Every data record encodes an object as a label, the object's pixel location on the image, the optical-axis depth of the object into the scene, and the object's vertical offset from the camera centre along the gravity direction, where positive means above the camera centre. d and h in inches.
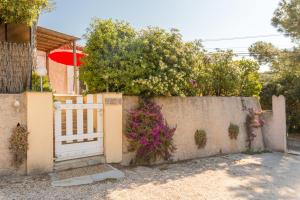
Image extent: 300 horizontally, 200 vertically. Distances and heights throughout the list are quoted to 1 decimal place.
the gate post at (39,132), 234.7 -28.0
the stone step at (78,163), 251.6 -62.4
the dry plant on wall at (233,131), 403.2 -49.4
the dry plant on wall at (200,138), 356.8 -53.0
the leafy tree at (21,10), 271.9 +98.6
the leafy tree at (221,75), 426.0 +39.8
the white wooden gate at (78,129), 255.6 -30.0
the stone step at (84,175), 222.1 -68.2
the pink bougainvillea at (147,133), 292.7 -37.2
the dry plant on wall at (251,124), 434.6 -42.2
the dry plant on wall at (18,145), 227.0 -37.8
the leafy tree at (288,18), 485.4 +155.9
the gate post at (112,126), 281.0 -28.3
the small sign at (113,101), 283.1 -0.7
